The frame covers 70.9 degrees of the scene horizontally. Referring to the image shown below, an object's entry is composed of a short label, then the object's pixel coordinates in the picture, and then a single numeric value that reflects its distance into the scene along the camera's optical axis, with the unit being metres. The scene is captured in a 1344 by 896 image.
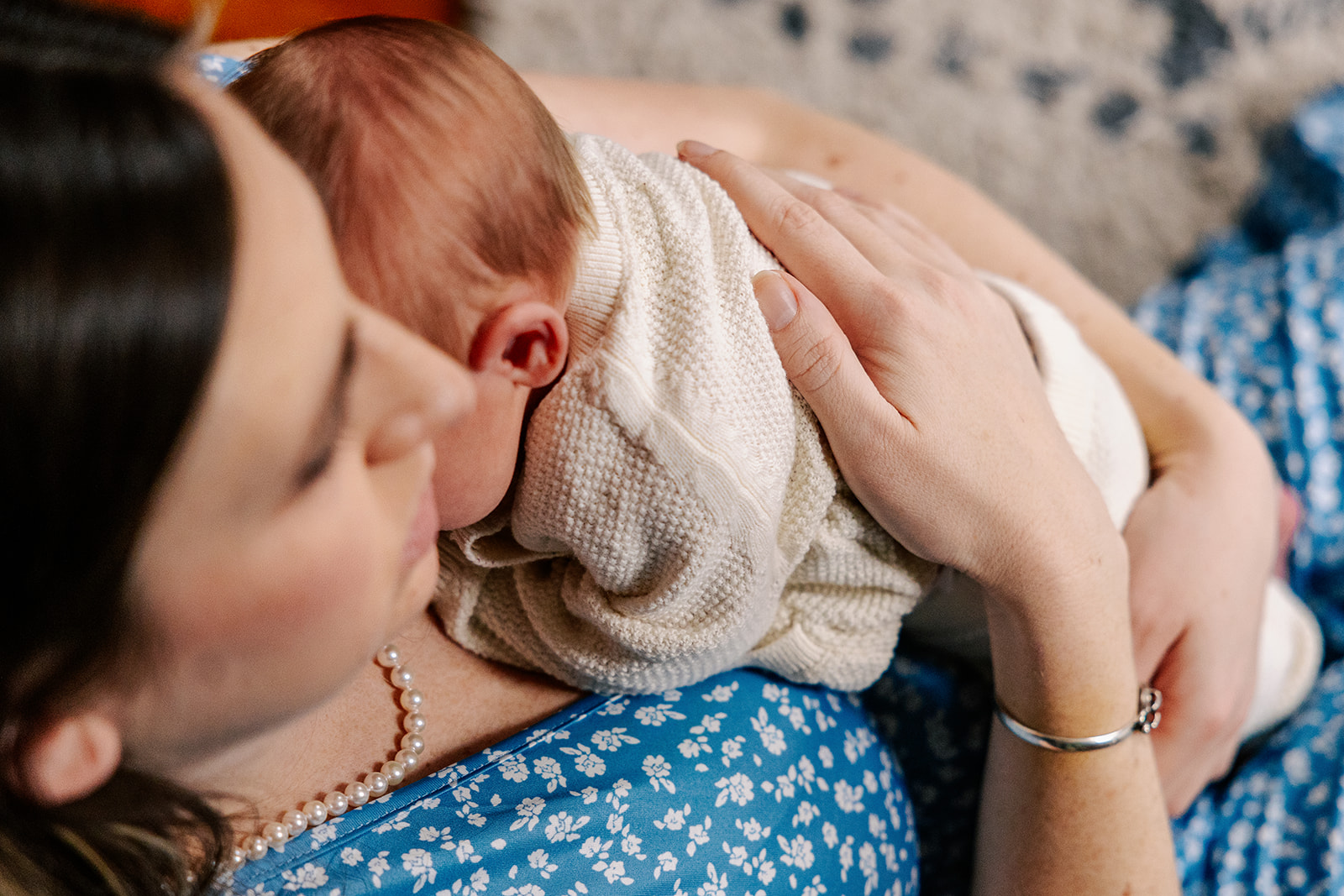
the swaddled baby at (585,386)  0.57
